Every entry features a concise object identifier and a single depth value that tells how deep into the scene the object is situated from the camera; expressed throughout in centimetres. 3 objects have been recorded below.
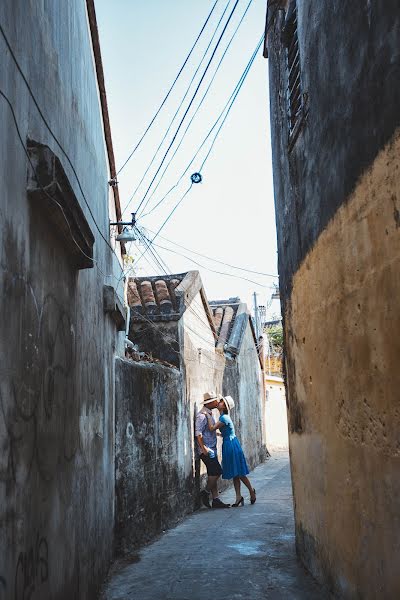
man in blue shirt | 1043
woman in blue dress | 999
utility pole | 2884
